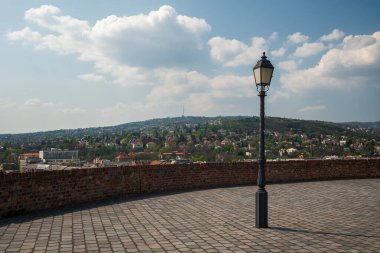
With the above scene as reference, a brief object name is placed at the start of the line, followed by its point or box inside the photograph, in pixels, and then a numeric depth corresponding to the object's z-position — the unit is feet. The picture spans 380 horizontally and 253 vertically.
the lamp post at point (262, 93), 25.70
